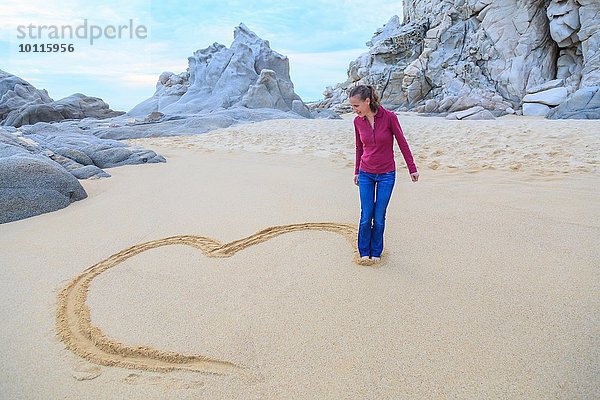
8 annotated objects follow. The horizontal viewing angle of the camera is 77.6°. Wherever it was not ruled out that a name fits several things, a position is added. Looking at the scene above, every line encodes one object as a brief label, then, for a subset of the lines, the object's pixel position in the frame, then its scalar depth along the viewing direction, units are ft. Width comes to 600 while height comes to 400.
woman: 8.73
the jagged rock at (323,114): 66.46
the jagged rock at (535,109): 52.11
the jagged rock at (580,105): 37.73
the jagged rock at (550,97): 51.62
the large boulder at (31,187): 13.37
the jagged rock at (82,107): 75.72
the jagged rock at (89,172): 20.08
